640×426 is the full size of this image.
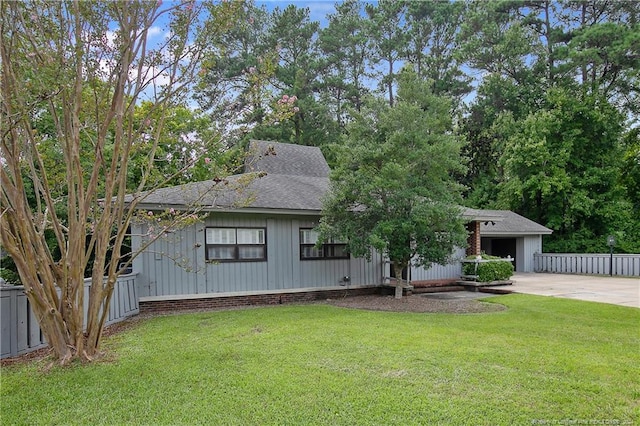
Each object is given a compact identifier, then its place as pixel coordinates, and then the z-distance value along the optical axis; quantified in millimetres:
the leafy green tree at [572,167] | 24328
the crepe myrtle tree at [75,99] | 5438
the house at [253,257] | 10250
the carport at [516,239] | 21359
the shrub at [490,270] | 14227
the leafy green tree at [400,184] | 10461
